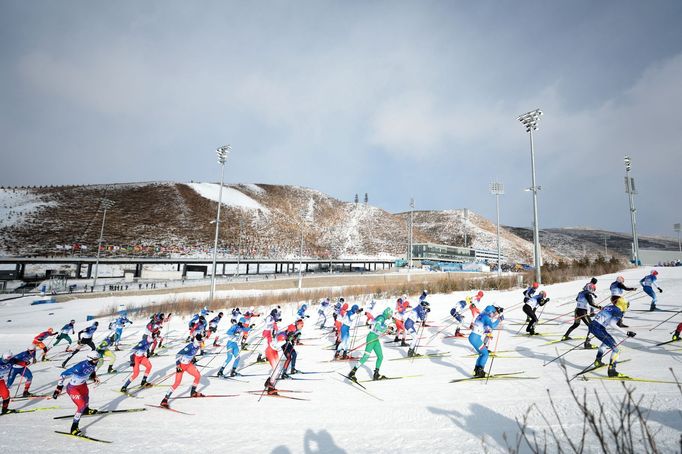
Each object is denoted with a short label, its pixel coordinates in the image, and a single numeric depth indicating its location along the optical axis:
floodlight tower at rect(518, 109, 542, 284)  22.11
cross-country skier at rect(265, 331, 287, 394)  9.39
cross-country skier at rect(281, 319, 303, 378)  10.12
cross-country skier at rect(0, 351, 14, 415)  8.03
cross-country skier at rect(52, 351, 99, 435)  7.15
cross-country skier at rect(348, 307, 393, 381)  9.93
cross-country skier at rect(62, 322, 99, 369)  9.11
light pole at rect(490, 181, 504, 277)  42.84
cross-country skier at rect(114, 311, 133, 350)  14.66
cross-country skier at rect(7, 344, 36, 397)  8.71
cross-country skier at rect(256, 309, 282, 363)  10.00
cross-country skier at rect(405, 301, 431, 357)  12.40
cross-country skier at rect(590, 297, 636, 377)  7.92
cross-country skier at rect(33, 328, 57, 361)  11.98
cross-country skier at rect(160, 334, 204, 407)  8.76
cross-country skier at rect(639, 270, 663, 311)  14.63
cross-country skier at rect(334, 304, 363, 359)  12.04
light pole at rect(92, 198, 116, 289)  48.96
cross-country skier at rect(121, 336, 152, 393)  10.07
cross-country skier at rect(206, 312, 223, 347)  14.71
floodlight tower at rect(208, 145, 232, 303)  32.09
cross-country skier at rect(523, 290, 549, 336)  13.62
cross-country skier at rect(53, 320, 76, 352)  13.71
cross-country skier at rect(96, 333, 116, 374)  7.97
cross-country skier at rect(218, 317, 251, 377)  11.34
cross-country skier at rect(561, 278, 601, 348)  10.91
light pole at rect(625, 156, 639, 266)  34.63
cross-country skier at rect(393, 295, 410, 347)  13.77
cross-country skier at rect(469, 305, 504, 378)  9.25
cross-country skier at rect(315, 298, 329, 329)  19.05
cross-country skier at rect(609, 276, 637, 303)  11.06
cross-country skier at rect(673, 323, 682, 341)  10.66
